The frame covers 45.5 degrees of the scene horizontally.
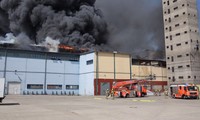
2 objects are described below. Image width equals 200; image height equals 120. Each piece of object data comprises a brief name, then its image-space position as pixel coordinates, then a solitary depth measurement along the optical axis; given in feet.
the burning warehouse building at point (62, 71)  170.53
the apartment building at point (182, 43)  235.20
